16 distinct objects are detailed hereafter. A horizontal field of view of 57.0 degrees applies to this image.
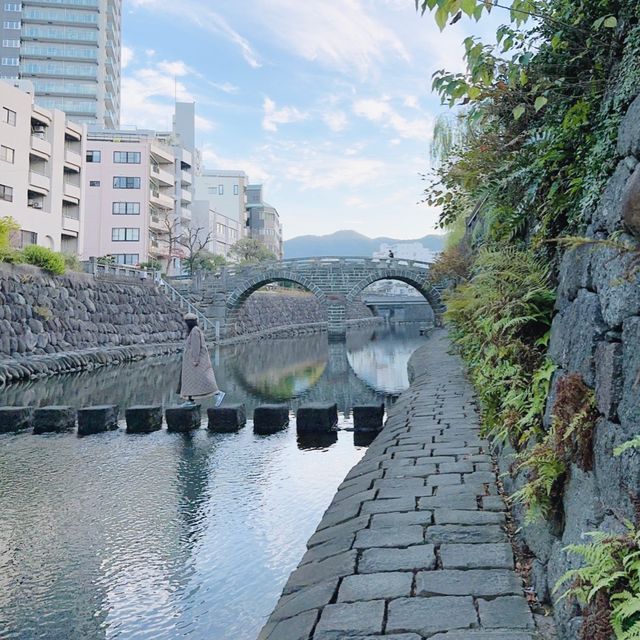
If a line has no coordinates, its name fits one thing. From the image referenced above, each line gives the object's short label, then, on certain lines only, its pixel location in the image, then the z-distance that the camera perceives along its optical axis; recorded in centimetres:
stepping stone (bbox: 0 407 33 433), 802
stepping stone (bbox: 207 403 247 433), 792
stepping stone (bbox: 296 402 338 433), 777
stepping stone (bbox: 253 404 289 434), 791
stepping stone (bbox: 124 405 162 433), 791
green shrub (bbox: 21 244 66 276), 1838
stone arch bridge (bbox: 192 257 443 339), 3234
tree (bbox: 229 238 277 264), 5281
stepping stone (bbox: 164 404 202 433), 792
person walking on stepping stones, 859
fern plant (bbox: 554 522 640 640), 155
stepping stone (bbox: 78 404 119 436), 787
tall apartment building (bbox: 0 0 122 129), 5281
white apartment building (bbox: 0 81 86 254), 2695
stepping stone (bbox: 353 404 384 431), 778
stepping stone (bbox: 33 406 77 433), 790
